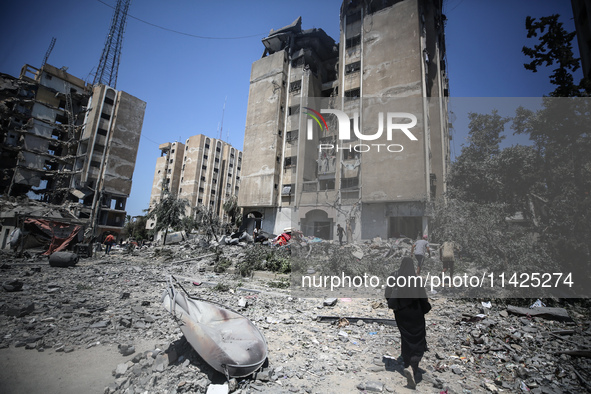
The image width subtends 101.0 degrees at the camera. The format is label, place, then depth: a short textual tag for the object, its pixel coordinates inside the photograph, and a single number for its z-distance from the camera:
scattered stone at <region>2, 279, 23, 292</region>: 5.93
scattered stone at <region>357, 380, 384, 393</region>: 2.93
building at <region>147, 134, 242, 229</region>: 50.03
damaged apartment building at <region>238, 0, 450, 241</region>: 17.59
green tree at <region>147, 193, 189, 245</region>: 23.64
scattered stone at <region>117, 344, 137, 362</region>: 3.51
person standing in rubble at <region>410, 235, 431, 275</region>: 7.73
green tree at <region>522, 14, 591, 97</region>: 6.19
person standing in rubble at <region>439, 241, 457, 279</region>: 7.27
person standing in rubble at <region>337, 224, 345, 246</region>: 17.56
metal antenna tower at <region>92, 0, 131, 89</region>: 35.22
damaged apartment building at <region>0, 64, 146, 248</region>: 27.66
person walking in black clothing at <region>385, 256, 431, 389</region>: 3.17
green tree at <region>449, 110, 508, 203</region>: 12.43
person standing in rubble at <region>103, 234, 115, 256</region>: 16.64
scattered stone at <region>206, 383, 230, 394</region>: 2.68
